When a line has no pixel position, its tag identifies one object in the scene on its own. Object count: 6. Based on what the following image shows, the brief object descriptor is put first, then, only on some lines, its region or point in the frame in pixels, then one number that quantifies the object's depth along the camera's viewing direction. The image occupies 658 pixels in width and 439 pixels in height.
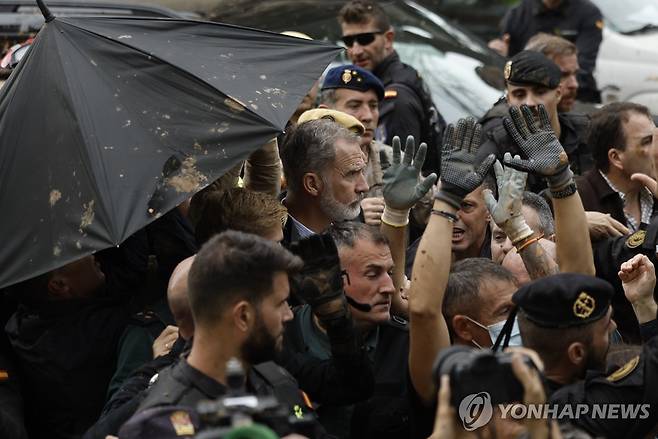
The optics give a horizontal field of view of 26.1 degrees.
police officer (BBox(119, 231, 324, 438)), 4.54
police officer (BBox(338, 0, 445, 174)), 8.98
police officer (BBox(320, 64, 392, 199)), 8.30
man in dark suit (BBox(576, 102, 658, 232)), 7.69
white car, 12.48
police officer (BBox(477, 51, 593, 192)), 8.36
